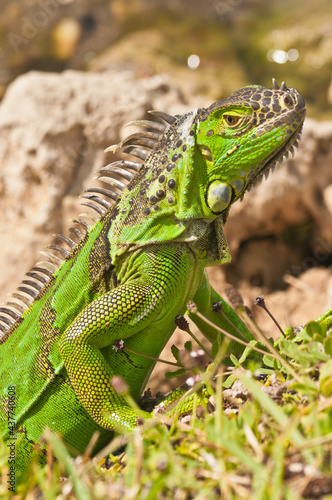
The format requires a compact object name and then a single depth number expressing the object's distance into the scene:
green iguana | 7.23
